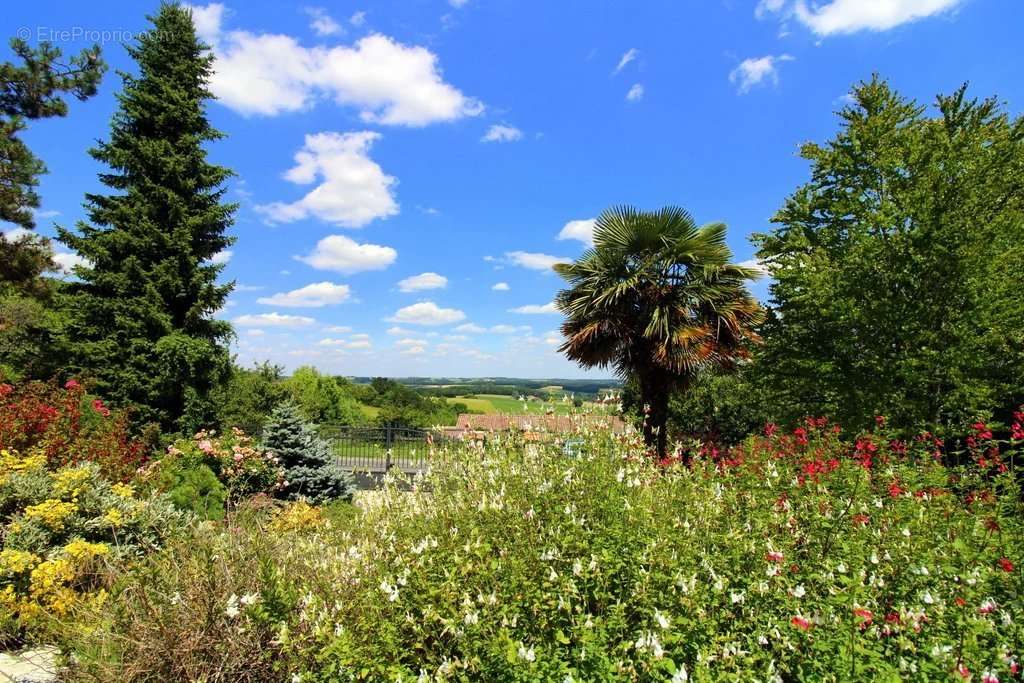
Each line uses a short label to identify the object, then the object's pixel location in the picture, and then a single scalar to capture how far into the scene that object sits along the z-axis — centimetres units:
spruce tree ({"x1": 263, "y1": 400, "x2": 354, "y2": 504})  962
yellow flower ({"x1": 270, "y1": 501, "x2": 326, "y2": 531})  612
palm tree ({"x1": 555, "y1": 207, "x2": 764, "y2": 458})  1048
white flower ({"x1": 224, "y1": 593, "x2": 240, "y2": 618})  255
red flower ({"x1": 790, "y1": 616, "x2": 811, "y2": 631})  212
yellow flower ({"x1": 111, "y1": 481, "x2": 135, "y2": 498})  535
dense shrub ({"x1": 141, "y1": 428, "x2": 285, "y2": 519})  705
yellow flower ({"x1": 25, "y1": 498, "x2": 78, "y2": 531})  456
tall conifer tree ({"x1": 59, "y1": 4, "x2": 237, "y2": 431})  1426
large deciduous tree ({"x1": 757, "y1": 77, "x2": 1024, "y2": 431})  883
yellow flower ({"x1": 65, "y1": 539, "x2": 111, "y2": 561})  424
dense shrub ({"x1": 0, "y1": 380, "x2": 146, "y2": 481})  659
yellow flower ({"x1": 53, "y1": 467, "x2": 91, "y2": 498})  496
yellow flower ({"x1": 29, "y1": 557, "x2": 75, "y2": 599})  409
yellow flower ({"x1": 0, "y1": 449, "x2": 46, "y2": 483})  525
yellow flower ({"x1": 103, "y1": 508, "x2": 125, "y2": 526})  475
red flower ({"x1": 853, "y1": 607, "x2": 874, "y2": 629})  211
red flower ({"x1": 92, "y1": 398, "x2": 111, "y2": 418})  1053
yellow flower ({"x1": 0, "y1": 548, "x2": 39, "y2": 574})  411
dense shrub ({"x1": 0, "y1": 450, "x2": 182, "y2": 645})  412
